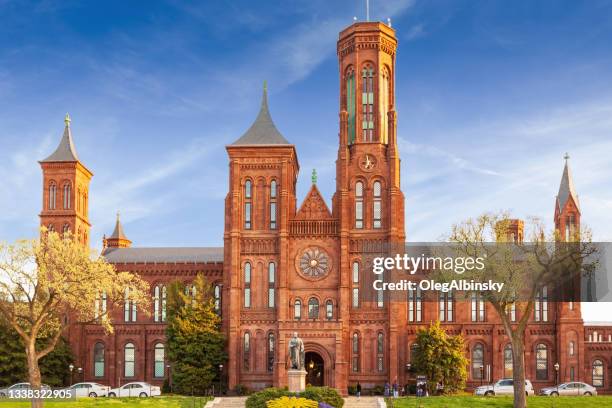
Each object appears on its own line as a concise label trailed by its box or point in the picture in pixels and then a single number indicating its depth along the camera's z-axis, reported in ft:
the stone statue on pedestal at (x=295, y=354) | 202.69
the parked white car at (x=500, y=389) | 260.42
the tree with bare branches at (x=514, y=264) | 205.67
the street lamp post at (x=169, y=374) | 289.21
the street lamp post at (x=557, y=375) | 289.12
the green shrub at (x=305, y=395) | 191.11
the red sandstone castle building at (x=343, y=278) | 272.10
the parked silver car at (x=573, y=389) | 268.74
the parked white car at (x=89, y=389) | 261.85
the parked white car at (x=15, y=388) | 241.35
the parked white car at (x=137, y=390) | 260.62
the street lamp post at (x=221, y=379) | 273.36
